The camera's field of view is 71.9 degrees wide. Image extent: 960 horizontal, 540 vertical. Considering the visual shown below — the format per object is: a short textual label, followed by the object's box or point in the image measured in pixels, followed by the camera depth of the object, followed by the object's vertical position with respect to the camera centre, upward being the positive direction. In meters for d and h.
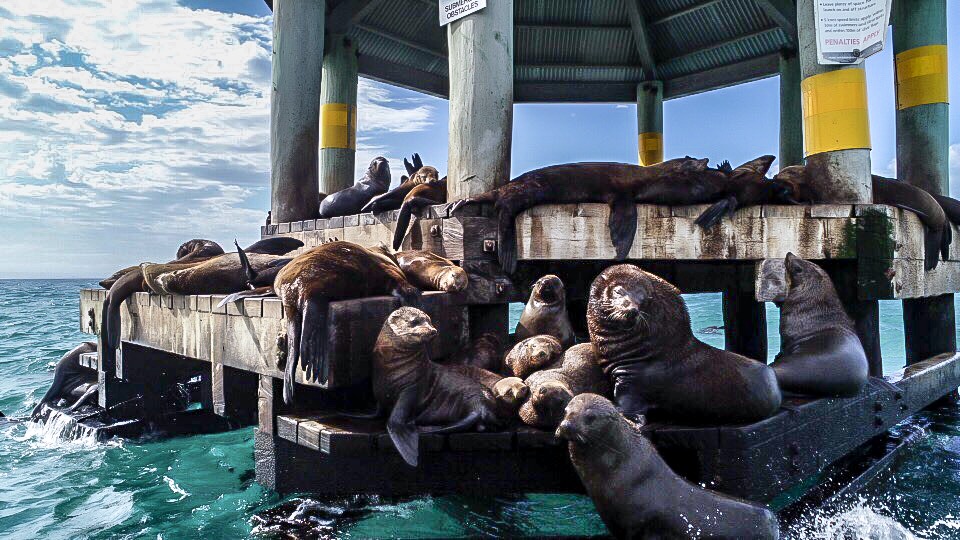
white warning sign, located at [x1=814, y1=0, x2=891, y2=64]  6.01 +2.25
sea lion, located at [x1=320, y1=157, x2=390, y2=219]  8.03 +1.17
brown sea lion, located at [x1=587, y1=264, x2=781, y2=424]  3.76 -0.47
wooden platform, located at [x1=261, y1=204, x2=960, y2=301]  5.48 +0.39
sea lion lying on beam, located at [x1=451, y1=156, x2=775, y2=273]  5.45 +0.80
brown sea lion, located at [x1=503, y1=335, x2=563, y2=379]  4.35 -0.47
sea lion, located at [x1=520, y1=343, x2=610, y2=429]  3.69 -0.59
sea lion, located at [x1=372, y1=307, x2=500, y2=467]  3.86 -0.60
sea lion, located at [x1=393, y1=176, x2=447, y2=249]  5.92 +0.70
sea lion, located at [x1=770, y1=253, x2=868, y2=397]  4.40 -0.43
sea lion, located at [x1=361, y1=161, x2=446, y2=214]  6.75 +0.99
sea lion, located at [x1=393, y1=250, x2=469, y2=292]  4.87 +0.12
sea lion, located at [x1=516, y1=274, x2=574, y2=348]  5.02 -0.22
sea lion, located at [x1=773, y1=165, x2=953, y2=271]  6.19 +0.77
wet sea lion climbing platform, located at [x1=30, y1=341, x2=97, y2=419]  8.84 -1.20
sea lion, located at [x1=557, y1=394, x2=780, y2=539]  3.05 -0.99
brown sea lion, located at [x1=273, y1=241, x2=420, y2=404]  3.94 +0.00
